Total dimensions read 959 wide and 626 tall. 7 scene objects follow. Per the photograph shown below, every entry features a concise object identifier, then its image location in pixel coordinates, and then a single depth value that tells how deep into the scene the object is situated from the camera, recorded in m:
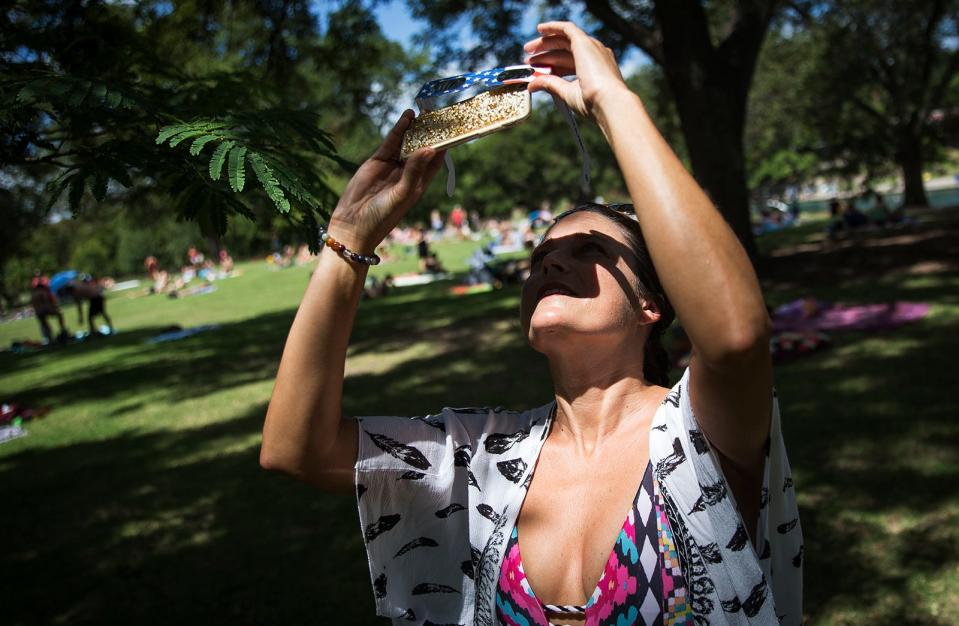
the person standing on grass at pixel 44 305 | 20.33
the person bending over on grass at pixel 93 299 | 21.47
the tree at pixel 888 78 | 24.48
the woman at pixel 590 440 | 1.48
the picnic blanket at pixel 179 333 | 18.64
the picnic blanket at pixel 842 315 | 9.72
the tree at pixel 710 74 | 12.59
